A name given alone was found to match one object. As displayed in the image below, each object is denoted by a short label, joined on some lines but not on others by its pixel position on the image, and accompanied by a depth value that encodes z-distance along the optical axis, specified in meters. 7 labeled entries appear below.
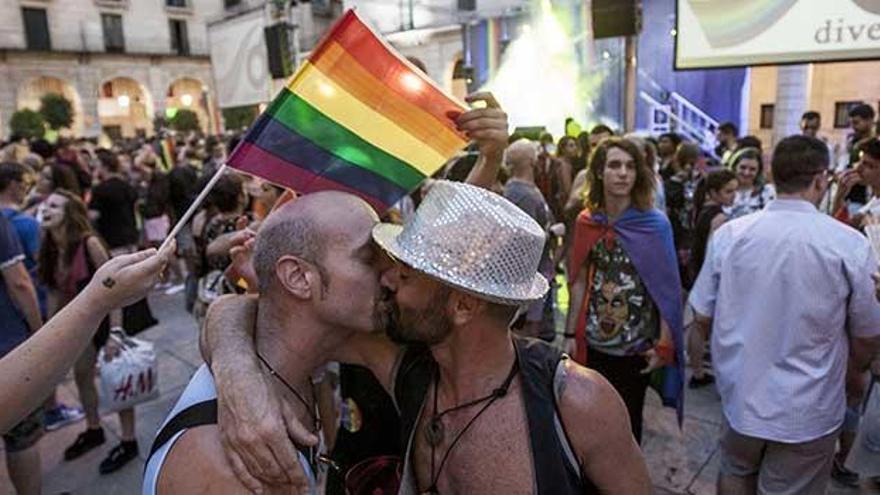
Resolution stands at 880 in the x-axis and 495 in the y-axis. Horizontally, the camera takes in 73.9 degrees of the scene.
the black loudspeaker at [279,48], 9.77
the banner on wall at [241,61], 12.59
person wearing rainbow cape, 3.14
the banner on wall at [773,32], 4.88
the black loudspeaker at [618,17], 6.45
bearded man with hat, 1.32
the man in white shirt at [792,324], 2.38
